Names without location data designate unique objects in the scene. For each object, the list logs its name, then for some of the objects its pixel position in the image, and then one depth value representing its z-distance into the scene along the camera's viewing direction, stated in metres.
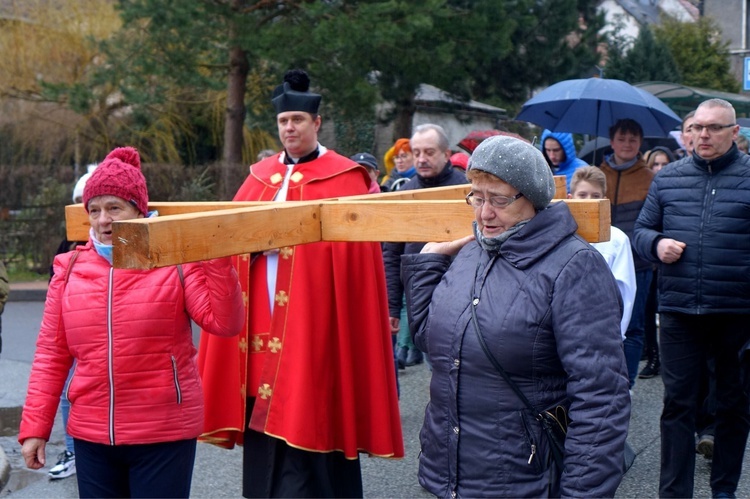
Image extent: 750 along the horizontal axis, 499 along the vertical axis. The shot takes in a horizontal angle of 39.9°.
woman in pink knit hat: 3.64
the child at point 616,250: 5.79
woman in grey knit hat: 2.76
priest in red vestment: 4.51
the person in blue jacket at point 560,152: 7.73
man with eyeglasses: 4.88
